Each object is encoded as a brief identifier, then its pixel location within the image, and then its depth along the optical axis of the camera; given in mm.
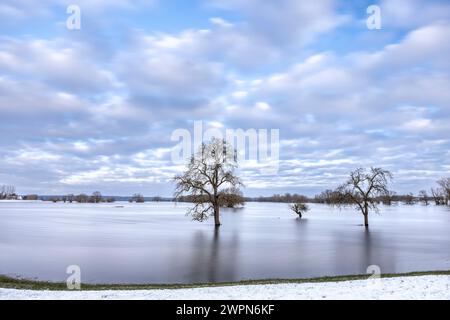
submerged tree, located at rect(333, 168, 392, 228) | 46812
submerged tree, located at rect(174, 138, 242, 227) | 44750
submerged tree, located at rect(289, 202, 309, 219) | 73312
